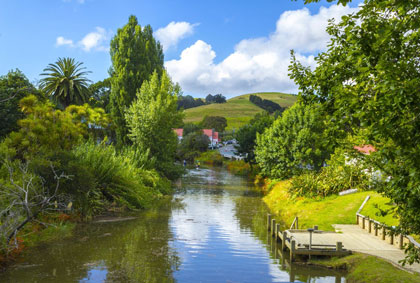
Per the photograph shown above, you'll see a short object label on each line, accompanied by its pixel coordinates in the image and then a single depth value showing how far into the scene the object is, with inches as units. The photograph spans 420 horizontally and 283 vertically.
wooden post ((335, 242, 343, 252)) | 718.9
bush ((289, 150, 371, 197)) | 1304.1
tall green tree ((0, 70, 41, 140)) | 1549.0
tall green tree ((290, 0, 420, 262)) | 298.7
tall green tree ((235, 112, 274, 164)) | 2677.2
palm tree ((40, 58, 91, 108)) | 2194.9
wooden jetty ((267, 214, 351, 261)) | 722.2
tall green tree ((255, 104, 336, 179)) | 1553.9
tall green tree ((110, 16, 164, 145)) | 1868.8
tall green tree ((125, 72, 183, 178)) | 1696.6
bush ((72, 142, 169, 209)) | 1112.8
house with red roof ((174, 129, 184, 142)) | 5334.6
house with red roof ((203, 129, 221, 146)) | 5490.2
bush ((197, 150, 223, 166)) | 3975.6
